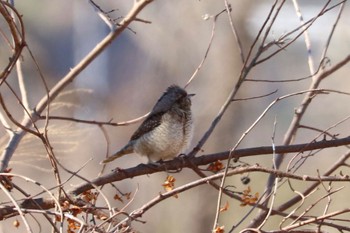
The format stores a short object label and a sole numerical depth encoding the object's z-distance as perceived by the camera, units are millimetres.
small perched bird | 9562
